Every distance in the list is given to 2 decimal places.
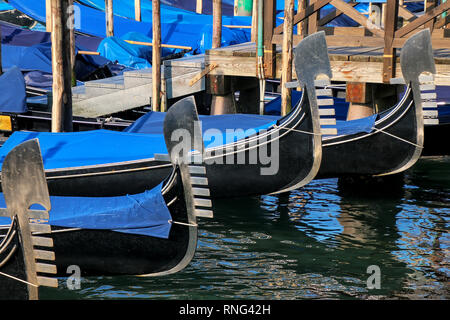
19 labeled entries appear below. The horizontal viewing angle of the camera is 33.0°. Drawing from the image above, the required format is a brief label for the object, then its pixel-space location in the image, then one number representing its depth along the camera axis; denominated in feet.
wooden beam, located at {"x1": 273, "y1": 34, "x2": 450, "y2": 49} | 29.19
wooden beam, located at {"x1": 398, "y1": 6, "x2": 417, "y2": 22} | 34.80
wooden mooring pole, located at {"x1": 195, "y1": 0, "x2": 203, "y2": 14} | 70.64
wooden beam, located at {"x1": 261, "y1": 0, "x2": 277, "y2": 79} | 31.09
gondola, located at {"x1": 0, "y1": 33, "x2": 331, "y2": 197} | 24.23
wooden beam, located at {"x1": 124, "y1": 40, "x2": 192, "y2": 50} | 54.51
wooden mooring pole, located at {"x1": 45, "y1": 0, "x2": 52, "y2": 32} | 44.81
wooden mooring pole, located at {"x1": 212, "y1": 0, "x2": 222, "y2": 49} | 41.57
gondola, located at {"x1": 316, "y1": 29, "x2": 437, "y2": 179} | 25.90
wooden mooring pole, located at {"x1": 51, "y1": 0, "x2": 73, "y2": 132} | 26.03
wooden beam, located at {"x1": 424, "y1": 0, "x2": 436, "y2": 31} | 34.73
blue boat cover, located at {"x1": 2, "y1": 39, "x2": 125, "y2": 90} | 46.42
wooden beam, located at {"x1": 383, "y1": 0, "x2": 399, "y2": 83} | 28.43
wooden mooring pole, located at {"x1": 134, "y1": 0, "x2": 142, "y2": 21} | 64.35
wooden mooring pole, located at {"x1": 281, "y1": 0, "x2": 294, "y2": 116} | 30.12
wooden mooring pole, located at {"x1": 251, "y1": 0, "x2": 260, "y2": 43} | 44.39
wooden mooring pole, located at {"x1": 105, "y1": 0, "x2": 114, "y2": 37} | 55.28
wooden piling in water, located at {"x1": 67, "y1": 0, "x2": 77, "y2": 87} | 41.37
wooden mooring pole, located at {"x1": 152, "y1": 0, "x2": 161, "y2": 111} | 35.17
